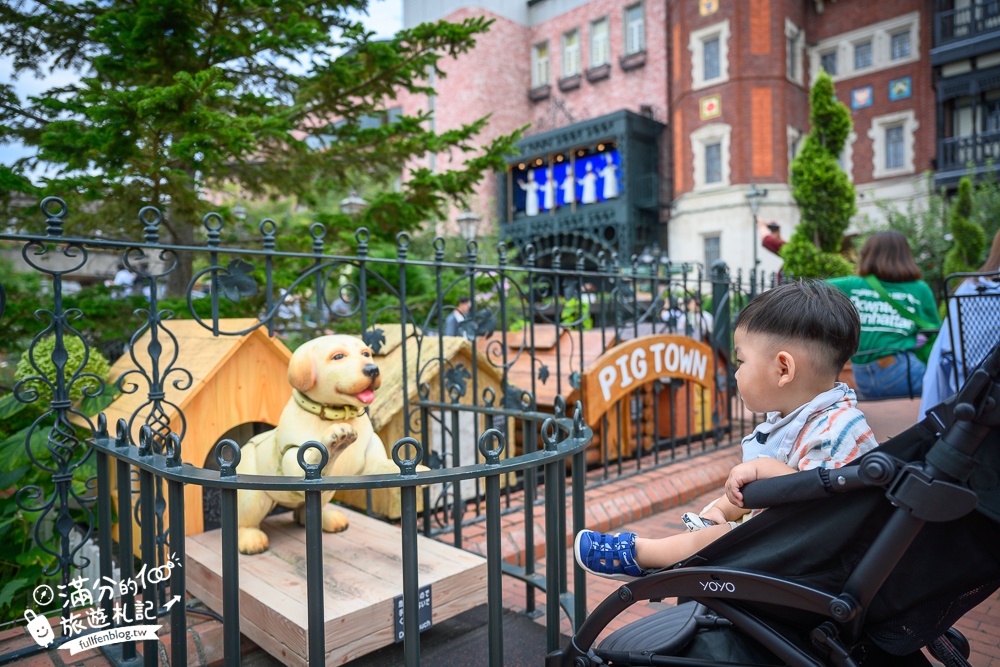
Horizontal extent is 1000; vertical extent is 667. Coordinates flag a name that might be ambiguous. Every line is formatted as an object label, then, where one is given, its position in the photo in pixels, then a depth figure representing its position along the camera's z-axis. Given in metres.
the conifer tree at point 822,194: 7.18
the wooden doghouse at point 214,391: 2.68
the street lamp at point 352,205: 6.34
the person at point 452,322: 4.87
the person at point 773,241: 6.39
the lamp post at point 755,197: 14.48
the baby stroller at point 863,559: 1.03
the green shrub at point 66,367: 2.96
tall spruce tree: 3.74
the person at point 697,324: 4.93
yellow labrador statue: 2.16
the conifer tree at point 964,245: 11.37
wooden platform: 1.86
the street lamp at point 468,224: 10.41
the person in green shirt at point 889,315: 4.01
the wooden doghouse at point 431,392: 3.36
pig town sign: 4.01
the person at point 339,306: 6.19
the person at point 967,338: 2.79
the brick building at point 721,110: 17.33
